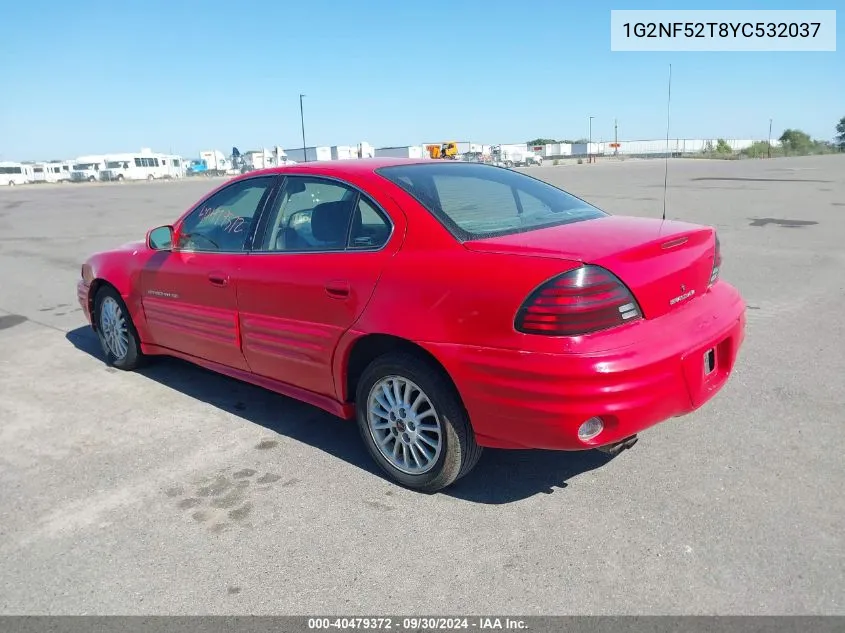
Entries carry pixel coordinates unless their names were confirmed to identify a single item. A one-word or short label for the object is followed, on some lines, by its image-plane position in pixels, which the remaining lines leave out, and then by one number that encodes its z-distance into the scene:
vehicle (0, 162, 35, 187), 73.48
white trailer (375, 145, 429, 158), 72.50
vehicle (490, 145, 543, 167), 74.02
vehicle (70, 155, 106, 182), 79.19
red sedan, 2.71
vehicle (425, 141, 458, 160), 62.25
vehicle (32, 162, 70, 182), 79.62
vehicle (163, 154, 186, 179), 83.94
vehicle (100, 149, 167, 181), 79.25
